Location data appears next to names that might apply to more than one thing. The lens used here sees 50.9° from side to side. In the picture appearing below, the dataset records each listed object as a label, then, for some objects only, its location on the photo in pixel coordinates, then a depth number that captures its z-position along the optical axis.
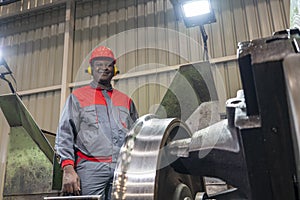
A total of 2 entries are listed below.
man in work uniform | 1.49
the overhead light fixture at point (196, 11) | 2.33
